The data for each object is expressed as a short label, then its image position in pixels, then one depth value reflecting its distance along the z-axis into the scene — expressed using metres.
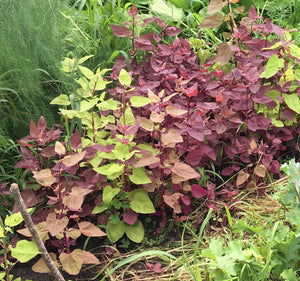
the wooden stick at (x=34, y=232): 1.46
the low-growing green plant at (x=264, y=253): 1.63
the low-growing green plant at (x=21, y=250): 1.67
